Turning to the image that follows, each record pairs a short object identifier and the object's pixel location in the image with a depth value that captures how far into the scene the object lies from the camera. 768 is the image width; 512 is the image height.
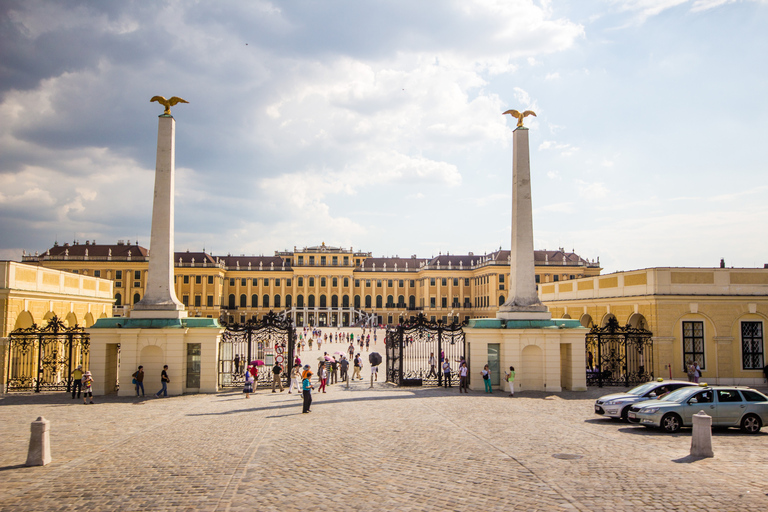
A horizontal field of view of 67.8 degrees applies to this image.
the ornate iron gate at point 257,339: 21.66
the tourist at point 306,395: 16.06
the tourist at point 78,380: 19.31
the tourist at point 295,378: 21.19
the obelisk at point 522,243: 21.73
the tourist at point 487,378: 20.70
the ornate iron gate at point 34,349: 21.14
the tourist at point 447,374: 22.14
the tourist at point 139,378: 18.84
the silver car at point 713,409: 13.90
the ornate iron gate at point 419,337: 22.78
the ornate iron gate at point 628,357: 23.41
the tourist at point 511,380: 19.70
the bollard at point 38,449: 10.43
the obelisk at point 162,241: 20.23
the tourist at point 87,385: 17.69
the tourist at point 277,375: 21.61
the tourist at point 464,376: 20.88
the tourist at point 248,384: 19.70
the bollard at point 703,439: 11.06
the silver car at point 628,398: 15.23
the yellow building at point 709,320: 24.72
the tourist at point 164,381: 18.95
